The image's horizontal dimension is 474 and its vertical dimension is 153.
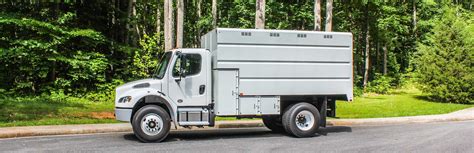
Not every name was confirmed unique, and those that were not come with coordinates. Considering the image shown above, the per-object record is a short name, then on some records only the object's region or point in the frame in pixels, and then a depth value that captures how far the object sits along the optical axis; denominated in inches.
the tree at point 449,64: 1088.2
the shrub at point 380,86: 1323.8
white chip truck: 463.2
